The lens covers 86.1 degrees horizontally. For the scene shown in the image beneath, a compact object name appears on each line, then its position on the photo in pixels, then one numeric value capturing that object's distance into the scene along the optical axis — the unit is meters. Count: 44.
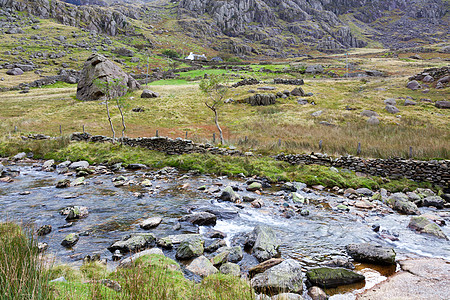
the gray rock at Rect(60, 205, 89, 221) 10.94
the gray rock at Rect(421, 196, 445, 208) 13.00
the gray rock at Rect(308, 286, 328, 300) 6.18
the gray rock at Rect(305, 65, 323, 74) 93.31
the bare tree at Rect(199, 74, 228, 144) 27.55
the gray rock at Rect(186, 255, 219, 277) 6.96
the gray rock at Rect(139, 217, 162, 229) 10.24
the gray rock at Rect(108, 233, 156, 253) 8.23
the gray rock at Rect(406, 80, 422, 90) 58.11
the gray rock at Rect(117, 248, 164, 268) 6.71
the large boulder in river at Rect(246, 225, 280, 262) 8.10
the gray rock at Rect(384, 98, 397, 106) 46.44
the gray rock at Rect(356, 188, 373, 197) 14.59
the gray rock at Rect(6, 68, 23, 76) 76.94
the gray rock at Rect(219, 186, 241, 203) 13.63
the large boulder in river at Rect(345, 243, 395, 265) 7.77
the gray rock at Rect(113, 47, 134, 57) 119.64
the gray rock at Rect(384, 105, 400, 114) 41.09
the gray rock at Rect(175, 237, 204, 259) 8.00
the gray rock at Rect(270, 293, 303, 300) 5.49
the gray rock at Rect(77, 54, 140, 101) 51.22
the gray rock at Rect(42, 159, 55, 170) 19.84
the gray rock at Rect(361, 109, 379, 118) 39.46
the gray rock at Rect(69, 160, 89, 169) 19.95
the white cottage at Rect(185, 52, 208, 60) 136.38
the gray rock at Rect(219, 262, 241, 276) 6.90
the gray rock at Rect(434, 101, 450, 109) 42.58
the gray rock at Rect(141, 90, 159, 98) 54.45
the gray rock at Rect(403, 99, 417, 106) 45.97
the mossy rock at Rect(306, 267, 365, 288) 6.67
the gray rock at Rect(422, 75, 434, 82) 60.00
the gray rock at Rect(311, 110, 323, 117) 41.09
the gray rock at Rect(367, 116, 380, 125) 34.78
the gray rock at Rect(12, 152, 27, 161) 22.24
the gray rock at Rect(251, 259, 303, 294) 6.22
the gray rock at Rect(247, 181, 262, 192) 15.65
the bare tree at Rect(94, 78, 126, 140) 26.08
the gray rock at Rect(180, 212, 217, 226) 10.83
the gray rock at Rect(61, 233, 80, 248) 8.65
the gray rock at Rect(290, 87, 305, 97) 56.47
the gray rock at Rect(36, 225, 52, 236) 9.29
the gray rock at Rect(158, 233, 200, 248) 8.64
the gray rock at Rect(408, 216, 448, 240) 9.62
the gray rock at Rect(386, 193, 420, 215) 12.08
